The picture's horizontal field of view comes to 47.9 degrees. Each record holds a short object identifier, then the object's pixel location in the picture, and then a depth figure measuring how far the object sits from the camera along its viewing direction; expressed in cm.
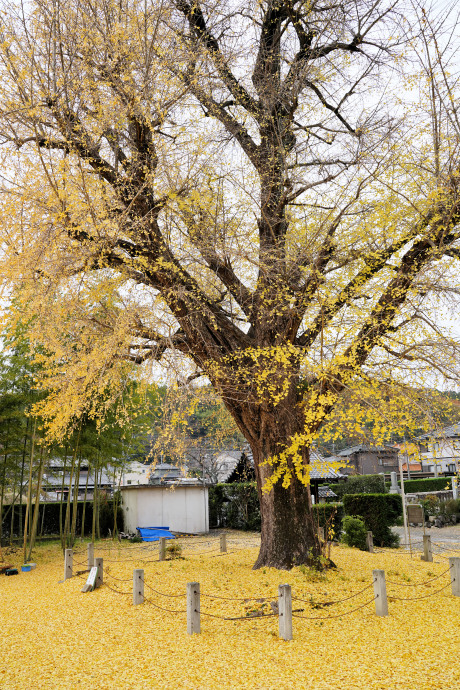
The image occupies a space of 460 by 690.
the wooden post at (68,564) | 1069
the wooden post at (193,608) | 621
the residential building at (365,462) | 3959
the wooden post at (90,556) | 1108
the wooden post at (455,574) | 754
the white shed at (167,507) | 2075
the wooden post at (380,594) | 660
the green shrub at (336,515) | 1697
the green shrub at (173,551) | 1241
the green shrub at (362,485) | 2362
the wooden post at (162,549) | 1212
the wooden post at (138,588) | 783
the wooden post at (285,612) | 581
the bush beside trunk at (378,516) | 1480
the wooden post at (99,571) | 936
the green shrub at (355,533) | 1322
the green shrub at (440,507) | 2041
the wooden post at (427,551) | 1121
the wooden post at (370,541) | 1254
